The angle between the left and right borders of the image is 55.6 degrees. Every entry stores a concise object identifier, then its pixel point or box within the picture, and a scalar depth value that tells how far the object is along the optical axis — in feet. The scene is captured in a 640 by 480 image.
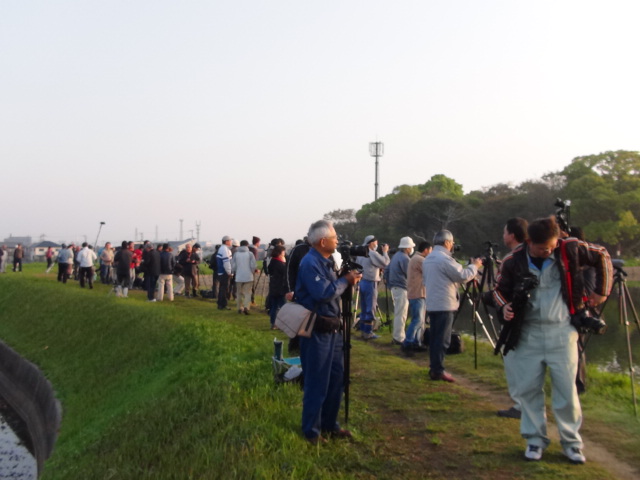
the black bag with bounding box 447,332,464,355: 32.40
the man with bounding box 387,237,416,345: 34.06
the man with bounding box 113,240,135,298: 62.54
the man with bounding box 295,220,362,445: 15.96
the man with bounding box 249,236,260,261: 53.98
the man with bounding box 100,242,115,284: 77.94
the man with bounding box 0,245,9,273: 108.31
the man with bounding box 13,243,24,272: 112.37
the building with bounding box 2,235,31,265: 461.70
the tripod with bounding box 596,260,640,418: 21.25
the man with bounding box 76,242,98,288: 73.51
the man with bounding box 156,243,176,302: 59.06
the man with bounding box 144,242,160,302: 59.00
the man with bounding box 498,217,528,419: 19.66
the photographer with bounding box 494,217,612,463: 15.62
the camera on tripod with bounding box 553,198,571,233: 19.63
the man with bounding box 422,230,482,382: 25.37
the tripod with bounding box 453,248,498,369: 26.78
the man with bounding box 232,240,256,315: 49.03
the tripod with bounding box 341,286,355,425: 17.52
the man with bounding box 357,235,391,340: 37.91
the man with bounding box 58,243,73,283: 81.26
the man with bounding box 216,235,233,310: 54.03
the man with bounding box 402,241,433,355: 31.17
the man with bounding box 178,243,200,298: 67.26
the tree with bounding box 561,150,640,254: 133.59
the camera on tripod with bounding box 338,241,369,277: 16.61
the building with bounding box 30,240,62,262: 301.12
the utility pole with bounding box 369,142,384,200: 225.97
